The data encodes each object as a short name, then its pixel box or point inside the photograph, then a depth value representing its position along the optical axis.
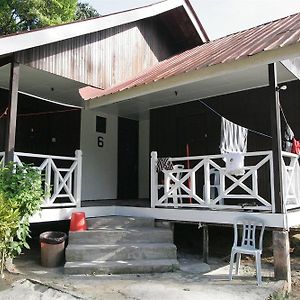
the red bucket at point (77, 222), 6.41
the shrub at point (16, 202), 5.06
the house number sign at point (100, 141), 9.89
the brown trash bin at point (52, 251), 5.97
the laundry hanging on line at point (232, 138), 6.44
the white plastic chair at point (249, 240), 5.14
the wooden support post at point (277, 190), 5.34
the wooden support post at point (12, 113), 5.99
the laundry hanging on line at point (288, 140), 6.77
